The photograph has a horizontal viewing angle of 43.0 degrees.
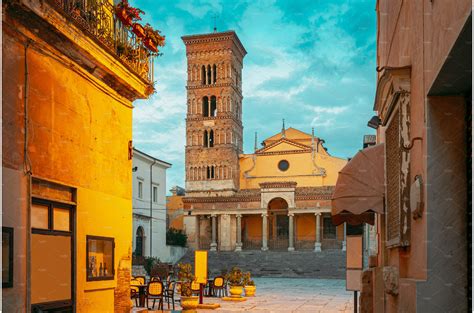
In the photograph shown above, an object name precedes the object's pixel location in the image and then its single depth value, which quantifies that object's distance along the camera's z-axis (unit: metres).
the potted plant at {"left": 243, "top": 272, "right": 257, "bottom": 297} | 23.22
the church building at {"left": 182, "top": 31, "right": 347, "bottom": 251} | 53.86
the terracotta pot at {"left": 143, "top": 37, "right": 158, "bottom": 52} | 10.16
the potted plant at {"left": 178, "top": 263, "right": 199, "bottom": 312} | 15.69
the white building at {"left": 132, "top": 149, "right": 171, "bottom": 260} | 39.28
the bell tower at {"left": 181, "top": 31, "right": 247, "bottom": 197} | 57.12
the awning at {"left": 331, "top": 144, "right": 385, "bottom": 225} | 7.65
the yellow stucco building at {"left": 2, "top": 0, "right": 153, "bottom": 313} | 6.58
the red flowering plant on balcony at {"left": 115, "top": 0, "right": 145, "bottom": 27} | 9.49
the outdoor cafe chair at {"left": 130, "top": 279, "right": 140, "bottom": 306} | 18.73
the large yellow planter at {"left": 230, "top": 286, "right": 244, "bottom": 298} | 21.86
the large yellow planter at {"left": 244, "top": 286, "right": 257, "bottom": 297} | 23.36
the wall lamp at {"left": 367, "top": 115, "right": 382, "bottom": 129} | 12.81
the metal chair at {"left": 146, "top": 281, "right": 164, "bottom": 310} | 17.75
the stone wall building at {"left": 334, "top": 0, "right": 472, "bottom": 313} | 3.76
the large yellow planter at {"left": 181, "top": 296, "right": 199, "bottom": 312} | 15.67
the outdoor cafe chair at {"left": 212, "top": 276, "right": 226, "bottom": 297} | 22.48
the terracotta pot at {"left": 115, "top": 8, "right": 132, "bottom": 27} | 9.46
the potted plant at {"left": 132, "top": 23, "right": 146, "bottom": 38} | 9.88
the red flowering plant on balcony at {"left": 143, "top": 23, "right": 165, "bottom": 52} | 10.15
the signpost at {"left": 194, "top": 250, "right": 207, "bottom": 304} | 16.09
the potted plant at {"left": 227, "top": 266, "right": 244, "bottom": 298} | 21.89
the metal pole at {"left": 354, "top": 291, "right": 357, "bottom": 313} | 10.96
